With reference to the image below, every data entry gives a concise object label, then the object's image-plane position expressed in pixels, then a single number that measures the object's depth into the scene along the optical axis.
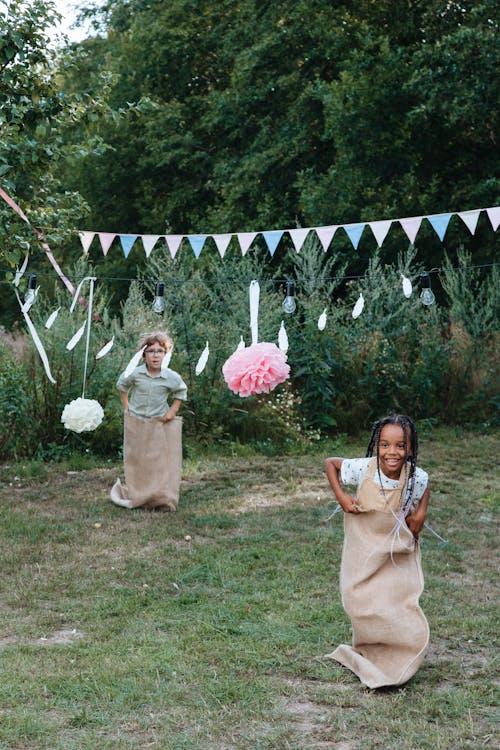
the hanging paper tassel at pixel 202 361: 7.50
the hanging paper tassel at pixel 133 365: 7.50
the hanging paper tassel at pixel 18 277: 7.30
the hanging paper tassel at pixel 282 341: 7.22
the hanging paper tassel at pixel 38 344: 7.13
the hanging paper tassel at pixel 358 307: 7.49
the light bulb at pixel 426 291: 6.98
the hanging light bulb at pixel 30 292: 7.42
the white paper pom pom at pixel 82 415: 7.91
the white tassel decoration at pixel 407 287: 7.41
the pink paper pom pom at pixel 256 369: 7.15
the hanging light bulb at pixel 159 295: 7.50
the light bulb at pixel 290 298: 7.26
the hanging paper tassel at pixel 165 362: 7.71
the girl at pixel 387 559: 4.14
